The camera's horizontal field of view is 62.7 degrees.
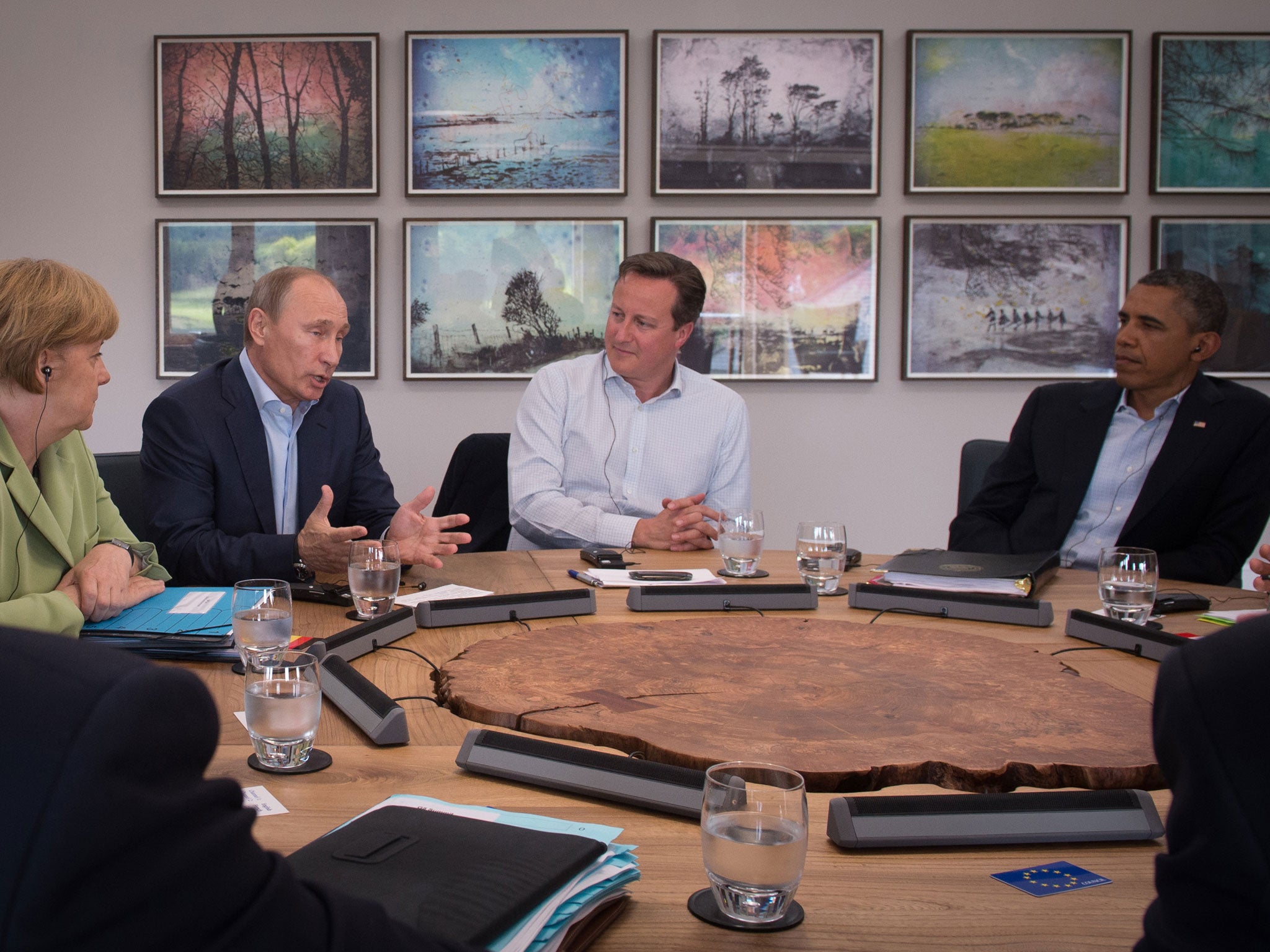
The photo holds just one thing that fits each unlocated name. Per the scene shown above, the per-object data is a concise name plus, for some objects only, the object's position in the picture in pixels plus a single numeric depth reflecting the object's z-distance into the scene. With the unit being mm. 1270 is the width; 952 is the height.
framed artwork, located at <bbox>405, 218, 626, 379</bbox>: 4320
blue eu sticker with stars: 951
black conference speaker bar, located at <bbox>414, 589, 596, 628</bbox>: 1909
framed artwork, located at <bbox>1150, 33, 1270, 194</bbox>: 4234
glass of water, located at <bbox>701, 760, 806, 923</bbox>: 884
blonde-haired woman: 1898
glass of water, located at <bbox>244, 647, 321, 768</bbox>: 1195
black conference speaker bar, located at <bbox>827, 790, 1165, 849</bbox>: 1031
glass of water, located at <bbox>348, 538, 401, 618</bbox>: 1919
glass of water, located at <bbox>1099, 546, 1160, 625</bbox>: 1975
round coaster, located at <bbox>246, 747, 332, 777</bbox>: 1204
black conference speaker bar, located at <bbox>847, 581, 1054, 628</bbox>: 2021
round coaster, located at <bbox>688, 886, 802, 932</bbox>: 882
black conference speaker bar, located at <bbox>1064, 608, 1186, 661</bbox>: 1753
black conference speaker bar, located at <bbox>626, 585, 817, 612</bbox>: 2078
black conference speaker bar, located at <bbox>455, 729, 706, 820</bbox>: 1102
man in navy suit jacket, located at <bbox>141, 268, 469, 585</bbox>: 2396
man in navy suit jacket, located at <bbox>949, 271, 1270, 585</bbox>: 2990
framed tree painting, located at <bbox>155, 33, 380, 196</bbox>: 4258
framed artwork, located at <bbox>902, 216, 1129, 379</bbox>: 4309
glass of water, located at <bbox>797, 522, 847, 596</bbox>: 2283
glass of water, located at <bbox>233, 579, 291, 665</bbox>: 1562
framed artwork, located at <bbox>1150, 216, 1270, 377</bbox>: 4301
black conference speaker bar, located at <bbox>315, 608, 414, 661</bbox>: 1654
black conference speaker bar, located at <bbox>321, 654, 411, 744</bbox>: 1294
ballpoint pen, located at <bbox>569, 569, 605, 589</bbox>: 2307
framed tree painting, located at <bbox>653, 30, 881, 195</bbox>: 4234
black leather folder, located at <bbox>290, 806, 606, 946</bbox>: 801
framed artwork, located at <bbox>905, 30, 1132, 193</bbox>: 4234
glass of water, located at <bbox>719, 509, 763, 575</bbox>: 2434
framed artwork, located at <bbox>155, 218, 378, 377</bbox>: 4328
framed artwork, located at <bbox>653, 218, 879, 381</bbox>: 4328
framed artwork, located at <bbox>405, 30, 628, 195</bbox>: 4246
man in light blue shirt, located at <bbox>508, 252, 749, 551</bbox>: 3316
